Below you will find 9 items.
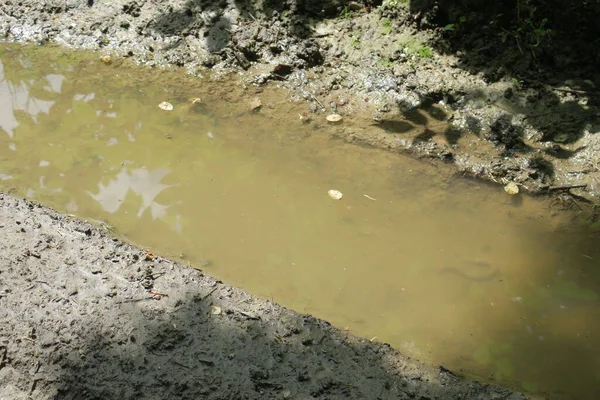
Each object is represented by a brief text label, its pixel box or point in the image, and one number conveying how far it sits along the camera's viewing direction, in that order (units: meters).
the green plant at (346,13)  5.05
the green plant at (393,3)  4.92
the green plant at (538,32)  4.42
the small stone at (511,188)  3.88
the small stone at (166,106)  4.55
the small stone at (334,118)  4.44
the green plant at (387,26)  4.91
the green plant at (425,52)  4.74
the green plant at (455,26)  4.67
